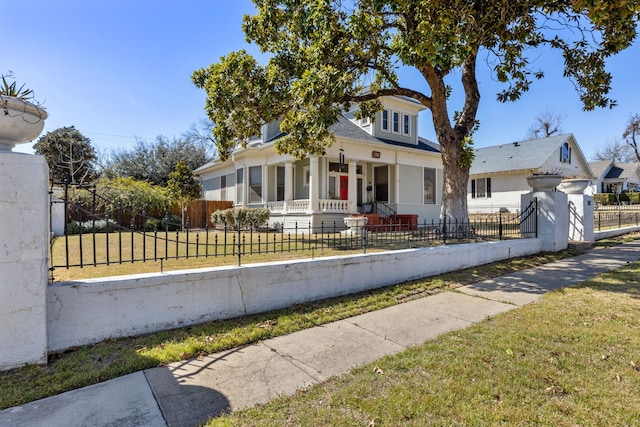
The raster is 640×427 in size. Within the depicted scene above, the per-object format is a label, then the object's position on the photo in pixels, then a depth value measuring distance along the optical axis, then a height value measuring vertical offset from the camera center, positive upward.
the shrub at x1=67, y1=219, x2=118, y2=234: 15.07 -0.58
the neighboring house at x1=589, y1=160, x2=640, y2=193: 40.38 +4.58
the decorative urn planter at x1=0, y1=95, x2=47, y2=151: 3.06 +0.91
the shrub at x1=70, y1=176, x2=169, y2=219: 17.38 +1.02
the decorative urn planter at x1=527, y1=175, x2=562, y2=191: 9.71 +0.94
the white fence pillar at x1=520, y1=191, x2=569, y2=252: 9.99 -0.12
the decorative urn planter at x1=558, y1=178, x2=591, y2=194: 11.19 +0.96
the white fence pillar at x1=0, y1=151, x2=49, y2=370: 3.09 -0.42
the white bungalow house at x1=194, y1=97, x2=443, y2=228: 16.16 +2.26
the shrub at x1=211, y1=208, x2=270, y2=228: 15.88 -0.07
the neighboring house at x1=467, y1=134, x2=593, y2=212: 28.17 +4.13
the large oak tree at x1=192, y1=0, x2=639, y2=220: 7.38 +4.25
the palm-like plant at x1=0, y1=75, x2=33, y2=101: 3.21 +1.24
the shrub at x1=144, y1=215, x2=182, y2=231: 16.96 -0.58
